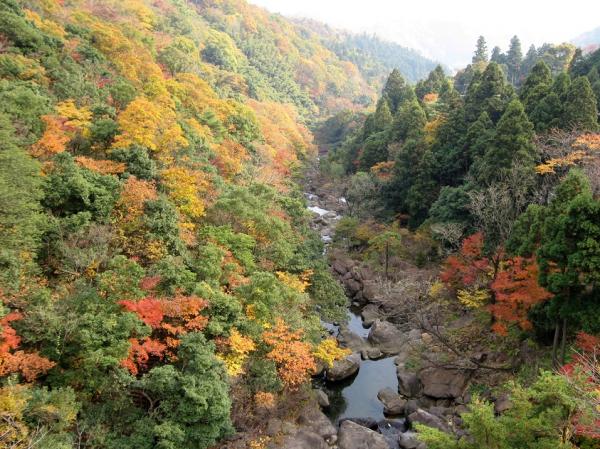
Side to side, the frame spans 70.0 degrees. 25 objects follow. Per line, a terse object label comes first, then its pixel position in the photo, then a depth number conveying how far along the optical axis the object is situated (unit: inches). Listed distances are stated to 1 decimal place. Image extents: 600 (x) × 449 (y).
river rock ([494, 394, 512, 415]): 704.2
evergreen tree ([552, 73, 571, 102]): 1169.4
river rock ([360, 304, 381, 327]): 1167.4
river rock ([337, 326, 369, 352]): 1037.1
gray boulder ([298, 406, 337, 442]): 739.4
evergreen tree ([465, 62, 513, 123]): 1419.8
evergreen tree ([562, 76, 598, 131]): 1060.6
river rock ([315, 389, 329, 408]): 840.3
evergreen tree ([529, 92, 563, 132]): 1133.1
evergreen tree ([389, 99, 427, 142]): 1680.6
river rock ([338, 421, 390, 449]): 708.7
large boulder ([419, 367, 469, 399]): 829.2
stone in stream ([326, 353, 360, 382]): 914.1
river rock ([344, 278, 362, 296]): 1293.1
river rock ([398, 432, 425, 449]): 713.6
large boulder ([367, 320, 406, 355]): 1032.2
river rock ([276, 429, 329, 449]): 674.2
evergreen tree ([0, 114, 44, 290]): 575.5
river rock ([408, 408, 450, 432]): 734.5
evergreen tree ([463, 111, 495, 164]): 1259.2
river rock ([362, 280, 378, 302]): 1242.6
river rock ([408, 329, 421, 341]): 1037.0
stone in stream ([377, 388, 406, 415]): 830.5
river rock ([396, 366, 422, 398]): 874.8
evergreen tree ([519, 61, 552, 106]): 1345.8
